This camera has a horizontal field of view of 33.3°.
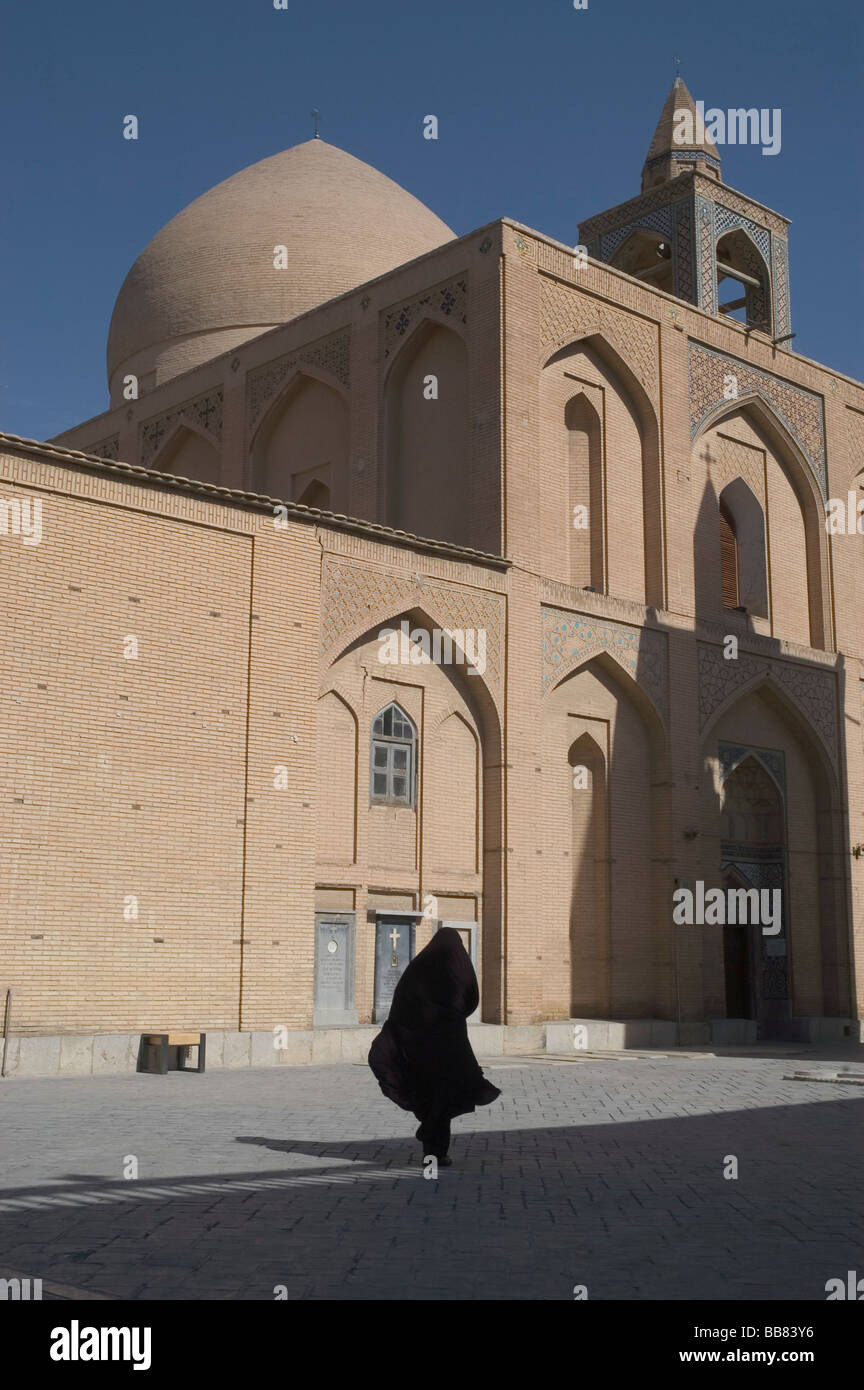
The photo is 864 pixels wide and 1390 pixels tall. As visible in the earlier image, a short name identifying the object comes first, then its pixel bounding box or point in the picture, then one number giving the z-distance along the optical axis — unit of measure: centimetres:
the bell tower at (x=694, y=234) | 2027
